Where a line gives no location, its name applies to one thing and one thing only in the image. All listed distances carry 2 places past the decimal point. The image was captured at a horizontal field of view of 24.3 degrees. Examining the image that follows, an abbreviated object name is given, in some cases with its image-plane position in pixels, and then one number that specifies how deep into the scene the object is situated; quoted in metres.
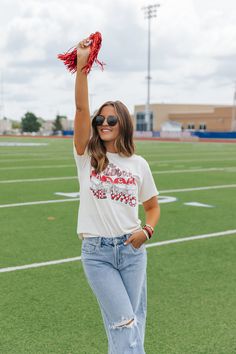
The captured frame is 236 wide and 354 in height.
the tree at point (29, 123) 135.50
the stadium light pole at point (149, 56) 68.75
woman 3.03
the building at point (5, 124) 149.00
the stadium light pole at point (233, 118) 86.25
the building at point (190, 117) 91.75
